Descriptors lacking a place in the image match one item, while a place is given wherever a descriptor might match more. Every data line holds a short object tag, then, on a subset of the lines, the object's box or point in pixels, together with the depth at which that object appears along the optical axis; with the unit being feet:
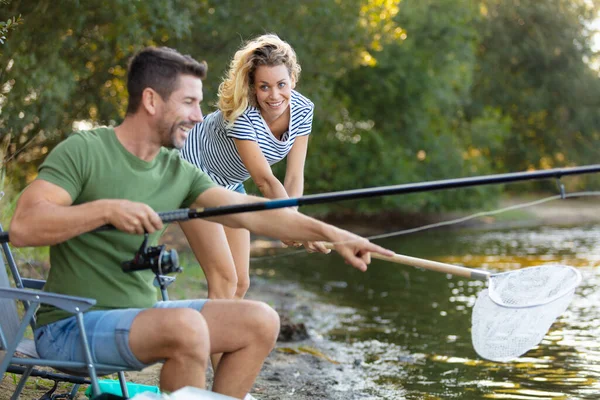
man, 9.69
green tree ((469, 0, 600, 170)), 111.24
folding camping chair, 9.61
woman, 14.47
